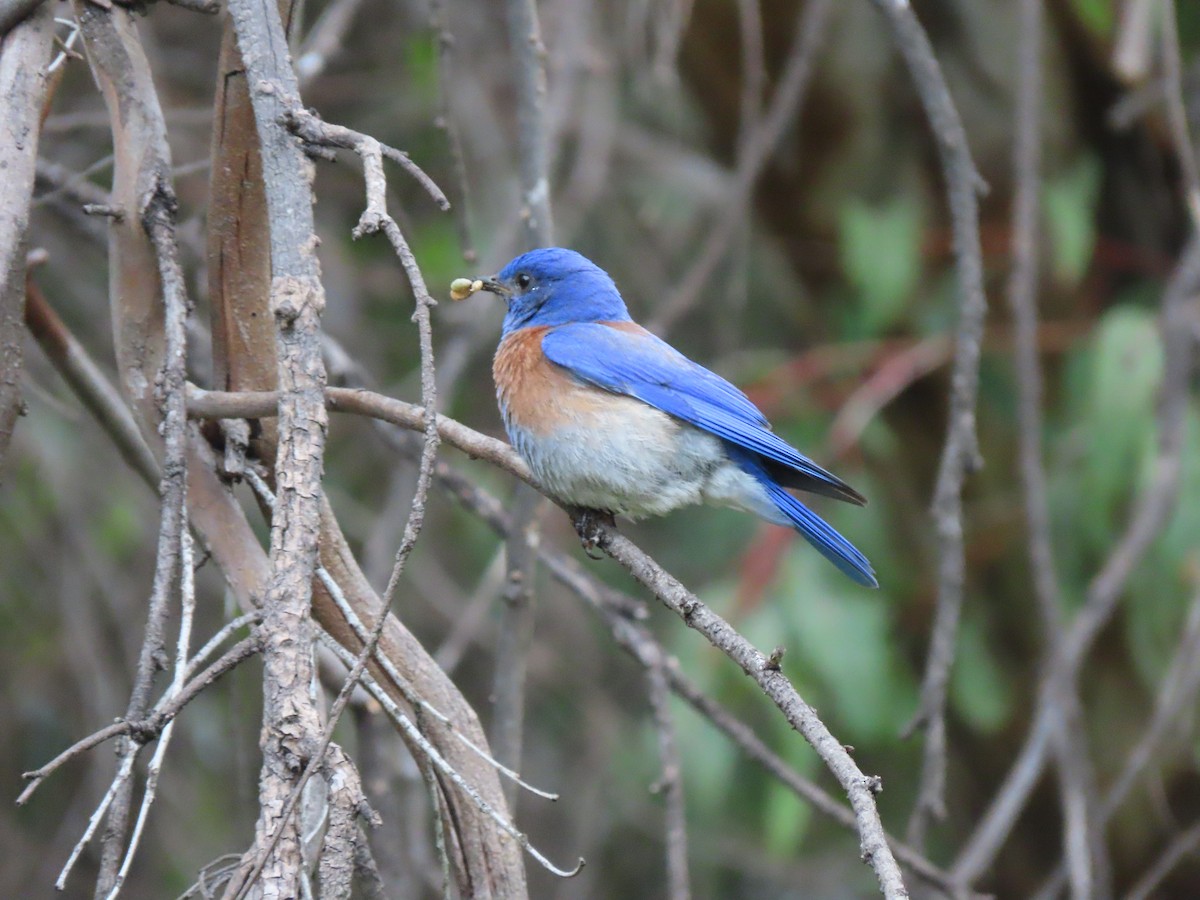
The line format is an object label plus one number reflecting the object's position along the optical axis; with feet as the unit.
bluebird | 19.97
